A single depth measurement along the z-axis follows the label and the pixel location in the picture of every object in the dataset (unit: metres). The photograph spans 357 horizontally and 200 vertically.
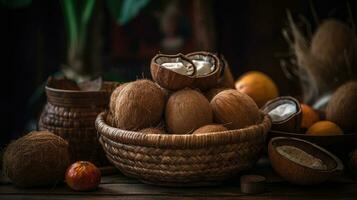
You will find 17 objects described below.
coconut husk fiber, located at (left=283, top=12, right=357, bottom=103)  2.07
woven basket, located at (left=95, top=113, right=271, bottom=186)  1.45
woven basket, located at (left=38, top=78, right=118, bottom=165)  1.64
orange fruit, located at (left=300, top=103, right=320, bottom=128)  1.76
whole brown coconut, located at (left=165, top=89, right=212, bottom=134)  1.49
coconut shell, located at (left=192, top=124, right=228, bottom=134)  1.47
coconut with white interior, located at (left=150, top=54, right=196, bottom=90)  1.53
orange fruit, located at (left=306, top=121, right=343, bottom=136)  1.67
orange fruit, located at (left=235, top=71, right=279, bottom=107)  1.91
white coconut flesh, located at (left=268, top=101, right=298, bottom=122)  1.70
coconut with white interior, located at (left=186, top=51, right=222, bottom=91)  1.59
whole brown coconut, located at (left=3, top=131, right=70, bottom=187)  1.49
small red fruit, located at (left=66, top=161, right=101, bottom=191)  1.50
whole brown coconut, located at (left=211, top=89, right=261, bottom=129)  1.52
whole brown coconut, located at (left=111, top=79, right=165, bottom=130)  1.51
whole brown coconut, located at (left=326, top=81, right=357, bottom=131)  1.70
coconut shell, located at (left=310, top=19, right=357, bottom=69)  2.08
